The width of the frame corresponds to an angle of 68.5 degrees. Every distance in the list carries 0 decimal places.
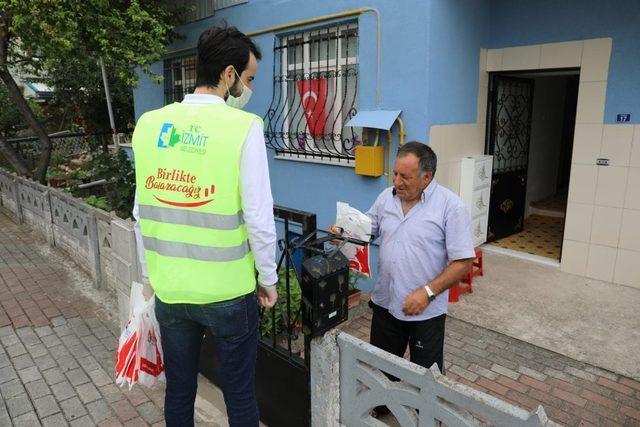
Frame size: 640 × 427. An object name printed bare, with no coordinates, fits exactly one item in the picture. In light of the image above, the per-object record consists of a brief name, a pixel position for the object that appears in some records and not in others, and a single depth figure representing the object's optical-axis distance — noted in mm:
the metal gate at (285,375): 2668
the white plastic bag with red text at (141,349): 2471
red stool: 4836
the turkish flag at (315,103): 6340
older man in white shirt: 2506
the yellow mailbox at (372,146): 5219
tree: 5578
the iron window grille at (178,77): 8508
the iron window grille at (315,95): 5988
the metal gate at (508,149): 6160
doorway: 6184
